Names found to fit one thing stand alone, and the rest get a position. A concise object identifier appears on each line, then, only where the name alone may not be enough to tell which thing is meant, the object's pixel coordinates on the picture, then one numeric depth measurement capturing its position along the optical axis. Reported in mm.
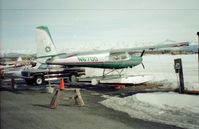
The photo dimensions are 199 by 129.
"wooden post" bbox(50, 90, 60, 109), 7148
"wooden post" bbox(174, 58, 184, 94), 8824
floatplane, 14216
